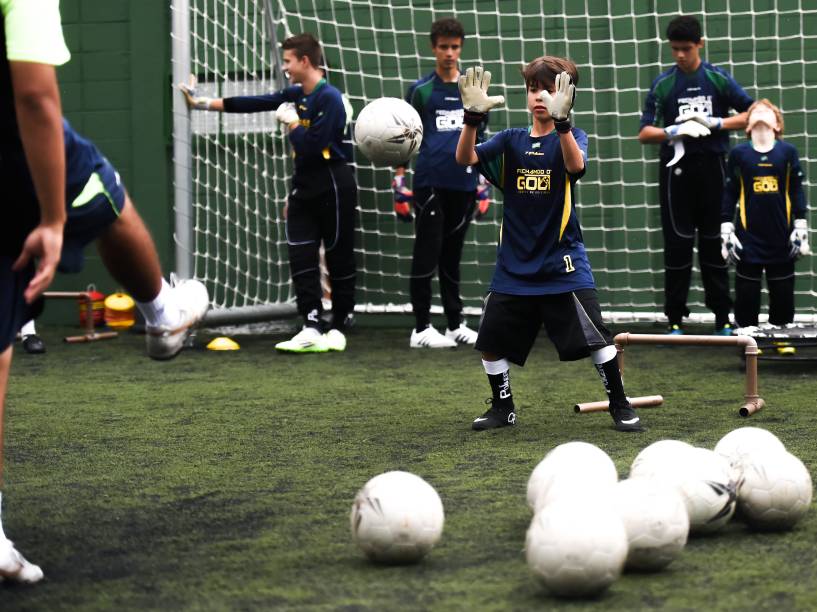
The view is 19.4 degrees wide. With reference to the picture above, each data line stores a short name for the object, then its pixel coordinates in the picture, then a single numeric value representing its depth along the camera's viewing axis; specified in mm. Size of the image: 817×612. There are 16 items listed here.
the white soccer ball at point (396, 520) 5845
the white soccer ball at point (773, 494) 6362
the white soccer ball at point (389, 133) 12486
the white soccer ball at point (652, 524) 5653
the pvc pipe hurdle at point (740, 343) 10090
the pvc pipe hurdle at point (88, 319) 16706
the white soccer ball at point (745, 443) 6728
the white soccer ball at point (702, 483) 6265
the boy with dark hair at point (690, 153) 14766
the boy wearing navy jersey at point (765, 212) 14071
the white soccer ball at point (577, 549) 5244
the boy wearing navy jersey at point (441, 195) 15041
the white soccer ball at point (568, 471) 5986
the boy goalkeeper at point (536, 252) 9598
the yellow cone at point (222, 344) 15808
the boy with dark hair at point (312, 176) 14983
